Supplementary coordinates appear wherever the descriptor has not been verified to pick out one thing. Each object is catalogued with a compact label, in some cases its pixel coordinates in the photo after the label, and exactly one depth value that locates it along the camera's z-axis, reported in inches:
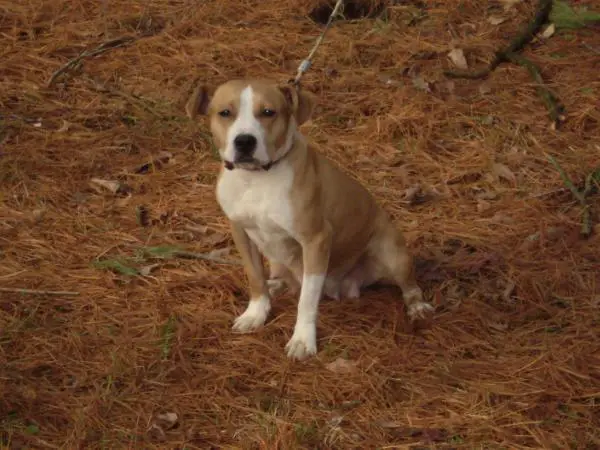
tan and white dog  148.9
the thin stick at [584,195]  194.1
